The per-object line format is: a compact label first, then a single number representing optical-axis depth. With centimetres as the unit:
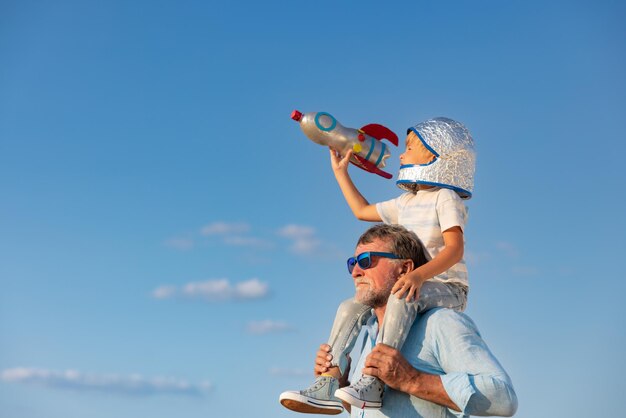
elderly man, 520
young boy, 595
